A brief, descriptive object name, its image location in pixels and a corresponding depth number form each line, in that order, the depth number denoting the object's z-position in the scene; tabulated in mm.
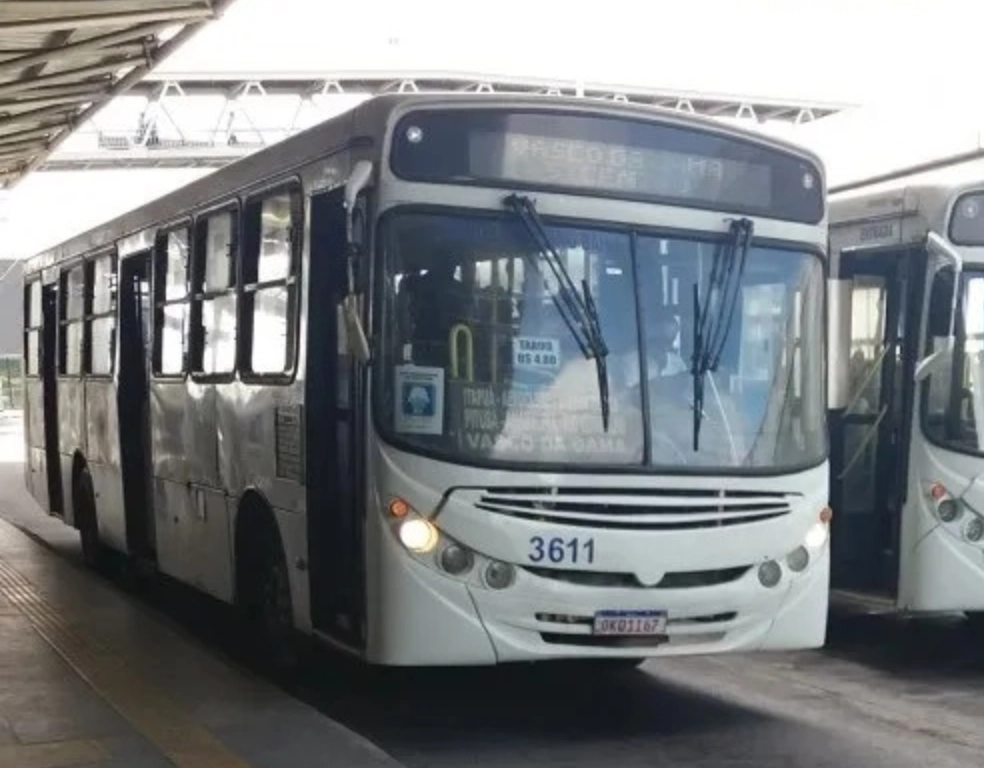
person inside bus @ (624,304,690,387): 6996
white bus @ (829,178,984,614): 8859
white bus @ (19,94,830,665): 6734
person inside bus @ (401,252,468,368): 6805
